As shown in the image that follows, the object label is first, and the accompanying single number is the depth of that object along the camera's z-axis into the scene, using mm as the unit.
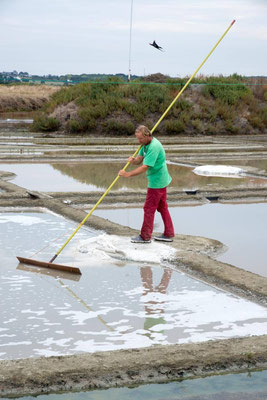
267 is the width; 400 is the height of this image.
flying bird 19553
